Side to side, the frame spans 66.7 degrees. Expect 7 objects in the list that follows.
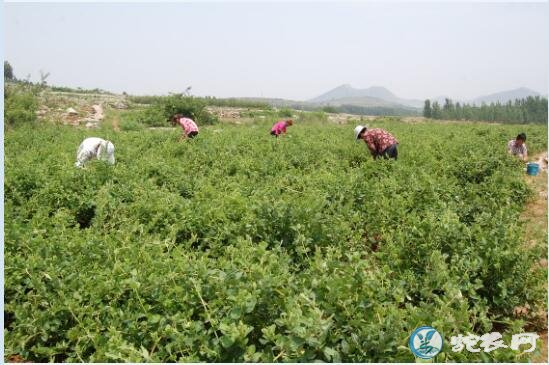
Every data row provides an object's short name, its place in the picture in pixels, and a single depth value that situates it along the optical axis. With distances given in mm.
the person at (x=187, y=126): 10477
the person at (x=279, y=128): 11812
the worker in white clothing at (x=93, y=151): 6766
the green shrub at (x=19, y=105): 17016
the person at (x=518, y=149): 9031
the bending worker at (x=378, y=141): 7961
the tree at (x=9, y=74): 36341
